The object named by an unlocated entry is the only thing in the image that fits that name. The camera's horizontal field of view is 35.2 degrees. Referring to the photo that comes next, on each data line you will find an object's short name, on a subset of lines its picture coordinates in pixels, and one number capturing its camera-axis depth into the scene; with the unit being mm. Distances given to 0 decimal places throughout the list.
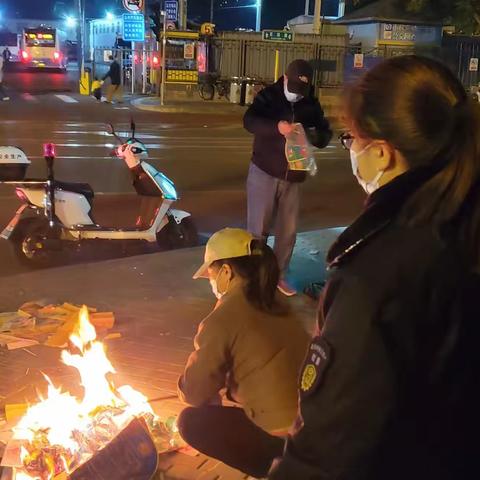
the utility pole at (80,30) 39062
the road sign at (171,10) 34062
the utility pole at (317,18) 33438
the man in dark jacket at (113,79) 29219
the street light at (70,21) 72375
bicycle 31406
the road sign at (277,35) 29531
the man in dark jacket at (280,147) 5664
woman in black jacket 1513
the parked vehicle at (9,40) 61750
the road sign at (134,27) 31625
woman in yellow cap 2990
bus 49469
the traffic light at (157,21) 27156
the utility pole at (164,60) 27597
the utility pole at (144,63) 33969
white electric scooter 7262
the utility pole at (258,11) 50469
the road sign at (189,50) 29750
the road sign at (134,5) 31167
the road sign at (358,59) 29627
